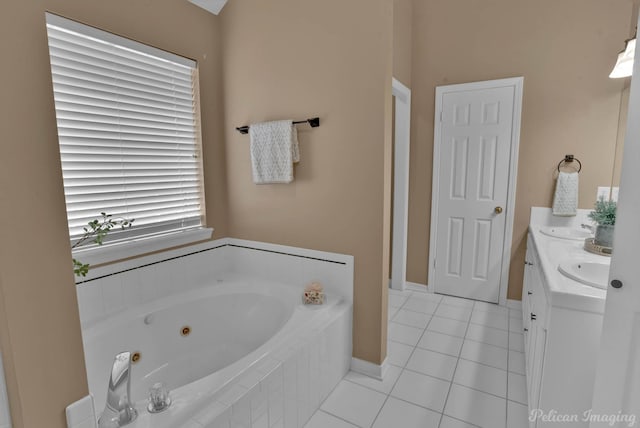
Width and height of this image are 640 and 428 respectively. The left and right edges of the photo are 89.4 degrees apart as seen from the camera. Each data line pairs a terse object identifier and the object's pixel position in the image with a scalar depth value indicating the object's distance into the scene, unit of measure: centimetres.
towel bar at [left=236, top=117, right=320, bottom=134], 204
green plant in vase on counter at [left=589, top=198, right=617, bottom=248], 181
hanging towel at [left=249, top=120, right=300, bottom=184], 213
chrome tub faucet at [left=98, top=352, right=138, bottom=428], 105
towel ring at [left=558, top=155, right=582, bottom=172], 267
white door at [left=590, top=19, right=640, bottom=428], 97
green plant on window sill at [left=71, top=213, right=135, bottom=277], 162
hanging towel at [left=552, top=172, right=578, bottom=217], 262
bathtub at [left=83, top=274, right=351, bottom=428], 126
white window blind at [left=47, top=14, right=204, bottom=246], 168
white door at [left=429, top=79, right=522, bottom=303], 290
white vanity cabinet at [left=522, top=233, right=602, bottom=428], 128
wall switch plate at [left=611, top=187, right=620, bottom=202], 254
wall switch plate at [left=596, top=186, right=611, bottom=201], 258
